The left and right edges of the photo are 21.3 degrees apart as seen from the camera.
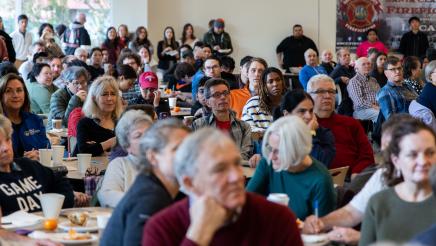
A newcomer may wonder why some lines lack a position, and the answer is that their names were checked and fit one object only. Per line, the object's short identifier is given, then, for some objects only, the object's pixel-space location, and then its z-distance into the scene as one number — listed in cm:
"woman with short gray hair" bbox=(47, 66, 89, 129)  1103
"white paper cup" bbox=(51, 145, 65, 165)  755
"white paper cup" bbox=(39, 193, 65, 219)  519
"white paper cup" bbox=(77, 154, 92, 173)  719
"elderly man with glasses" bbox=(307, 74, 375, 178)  815
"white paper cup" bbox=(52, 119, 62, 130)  1032
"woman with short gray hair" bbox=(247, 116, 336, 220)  523
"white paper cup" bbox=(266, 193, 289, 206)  493
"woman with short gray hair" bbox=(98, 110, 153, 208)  560
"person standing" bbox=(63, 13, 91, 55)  2133
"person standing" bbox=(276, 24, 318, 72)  2362
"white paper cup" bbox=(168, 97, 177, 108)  1326
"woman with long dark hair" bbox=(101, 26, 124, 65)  2149
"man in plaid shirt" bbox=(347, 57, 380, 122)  1348
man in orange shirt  1145
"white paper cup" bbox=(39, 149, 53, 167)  738
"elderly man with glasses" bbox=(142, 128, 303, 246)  341
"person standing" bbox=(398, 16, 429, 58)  2338
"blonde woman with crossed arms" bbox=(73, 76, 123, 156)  836
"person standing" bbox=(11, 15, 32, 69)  2068
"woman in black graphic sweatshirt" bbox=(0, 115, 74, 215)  554
